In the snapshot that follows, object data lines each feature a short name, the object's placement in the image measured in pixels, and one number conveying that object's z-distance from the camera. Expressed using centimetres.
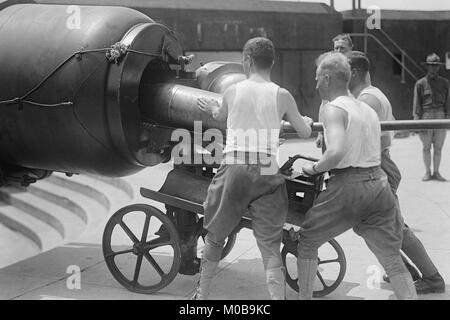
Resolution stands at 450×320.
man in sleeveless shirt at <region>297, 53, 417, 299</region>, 371
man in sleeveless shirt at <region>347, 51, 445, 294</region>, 443
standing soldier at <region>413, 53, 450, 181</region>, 930
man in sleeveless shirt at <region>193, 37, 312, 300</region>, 380
